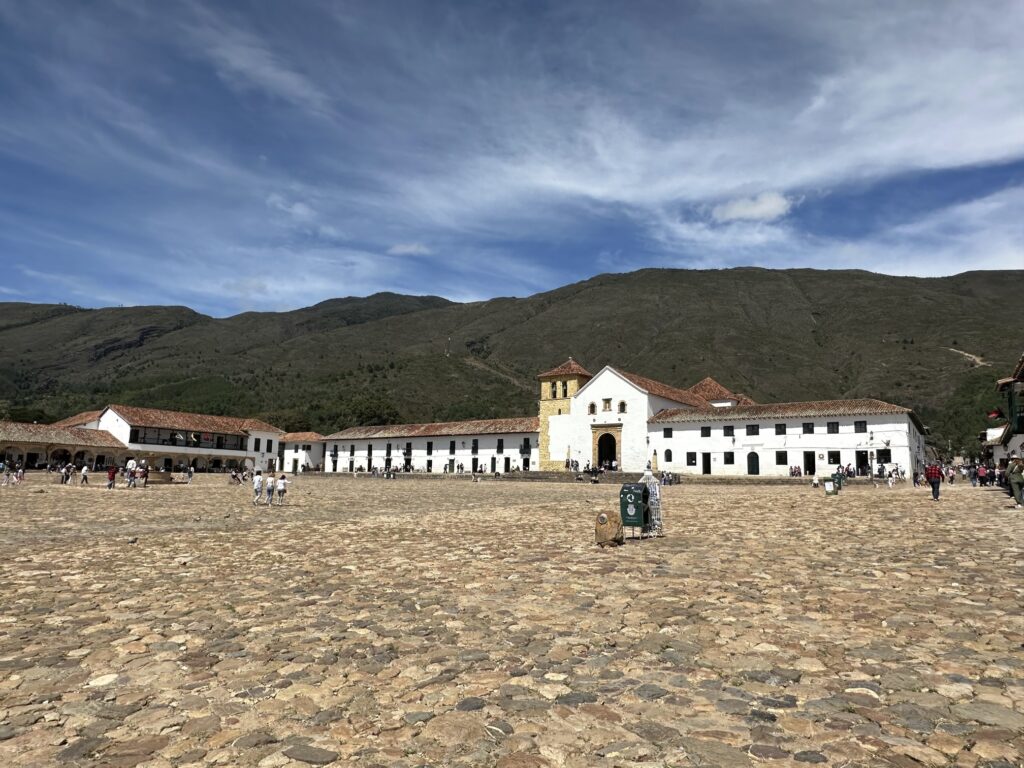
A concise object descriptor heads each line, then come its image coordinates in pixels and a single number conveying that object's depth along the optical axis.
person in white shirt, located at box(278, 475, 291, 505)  22.80
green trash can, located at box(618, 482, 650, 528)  11.62
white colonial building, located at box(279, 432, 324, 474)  75.00
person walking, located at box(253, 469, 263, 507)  22.66
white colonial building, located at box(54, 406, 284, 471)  65.25
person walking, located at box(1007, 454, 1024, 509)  17.25
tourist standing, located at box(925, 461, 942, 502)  20.86
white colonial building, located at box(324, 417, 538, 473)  60.91
